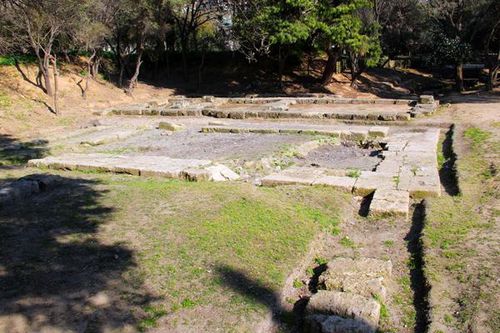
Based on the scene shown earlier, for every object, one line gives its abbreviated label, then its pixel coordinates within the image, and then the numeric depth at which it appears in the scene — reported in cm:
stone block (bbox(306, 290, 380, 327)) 394
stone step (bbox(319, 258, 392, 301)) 450
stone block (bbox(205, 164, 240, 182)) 857
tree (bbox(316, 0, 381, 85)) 2100
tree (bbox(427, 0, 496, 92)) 2350
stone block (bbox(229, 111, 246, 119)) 1786
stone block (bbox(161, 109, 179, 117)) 1861
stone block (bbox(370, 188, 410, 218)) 678
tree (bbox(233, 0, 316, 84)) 2073
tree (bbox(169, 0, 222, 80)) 2659
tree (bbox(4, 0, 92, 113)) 1578
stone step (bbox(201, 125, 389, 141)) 1286
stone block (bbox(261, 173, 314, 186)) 812
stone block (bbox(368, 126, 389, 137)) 1291
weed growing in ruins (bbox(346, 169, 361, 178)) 859
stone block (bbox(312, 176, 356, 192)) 784
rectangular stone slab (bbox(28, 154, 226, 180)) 873
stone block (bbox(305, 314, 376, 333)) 369
